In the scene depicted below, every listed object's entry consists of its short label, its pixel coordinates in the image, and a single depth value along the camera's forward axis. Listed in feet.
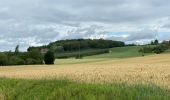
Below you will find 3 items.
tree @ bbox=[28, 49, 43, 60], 238.74
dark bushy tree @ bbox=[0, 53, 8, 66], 232.56
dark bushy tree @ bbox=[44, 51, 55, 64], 221.25
